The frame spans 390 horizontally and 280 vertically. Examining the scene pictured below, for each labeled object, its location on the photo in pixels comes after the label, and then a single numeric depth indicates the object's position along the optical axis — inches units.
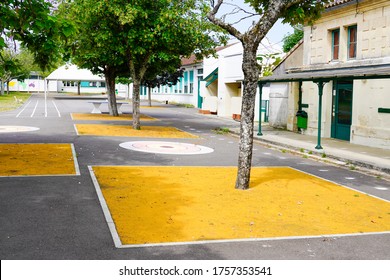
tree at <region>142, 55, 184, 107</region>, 960.6
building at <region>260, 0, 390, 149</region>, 687.7
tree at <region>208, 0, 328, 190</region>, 396.2
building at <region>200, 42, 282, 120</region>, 1382.9
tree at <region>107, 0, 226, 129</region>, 792.3
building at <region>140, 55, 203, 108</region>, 1971.0
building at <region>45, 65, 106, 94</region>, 3840.1
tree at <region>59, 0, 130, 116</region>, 800.3
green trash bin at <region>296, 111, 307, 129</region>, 887.1
